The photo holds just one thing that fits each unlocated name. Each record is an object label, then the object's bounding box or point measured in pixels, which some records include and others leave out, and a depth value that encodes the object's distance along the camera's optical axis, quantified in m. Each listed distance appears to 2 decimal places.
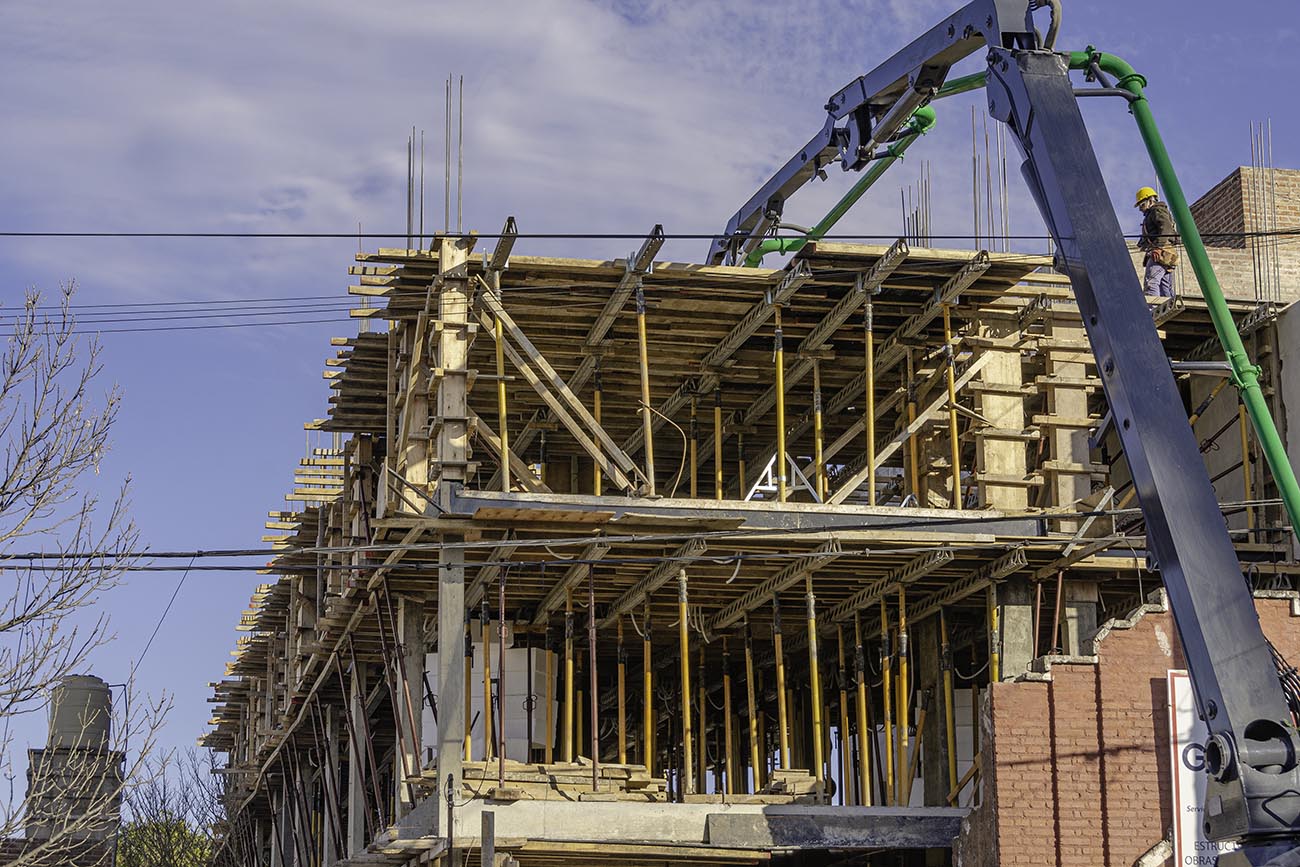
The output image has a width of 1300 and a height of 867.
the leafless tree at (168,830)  53.47
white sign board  22.77
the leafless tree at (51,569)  17.02
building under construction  23.50
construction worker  29.52
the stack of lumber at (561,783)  23.78
